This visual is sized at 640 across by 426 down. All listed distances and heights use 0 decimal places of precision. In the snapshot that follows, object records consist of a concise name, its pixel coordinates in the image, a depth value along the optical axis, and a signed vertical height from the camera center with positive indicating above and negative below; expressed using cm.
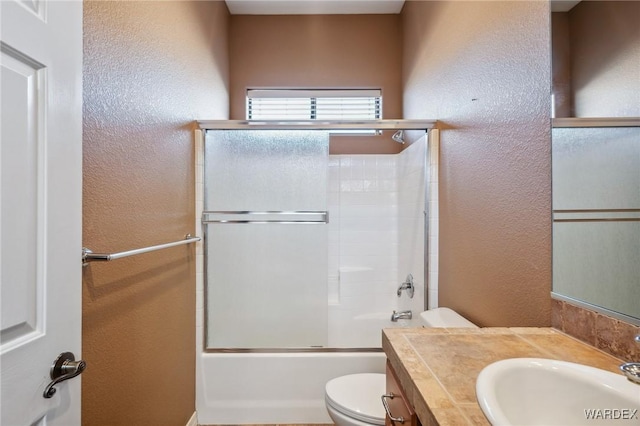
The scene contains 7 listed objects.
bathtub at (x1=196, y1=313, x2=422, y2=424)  195 -103
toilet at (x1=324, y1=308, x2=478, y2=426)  140 -86
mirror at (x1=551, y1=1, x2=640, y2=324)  75 +16
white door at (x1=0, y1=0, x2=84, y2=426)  54 +1
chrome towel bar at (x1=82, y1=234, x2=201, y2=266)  95 -13
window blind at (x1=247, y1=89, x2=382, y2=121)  293 +101
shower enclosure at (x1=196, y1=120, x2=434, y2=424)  195 -38
